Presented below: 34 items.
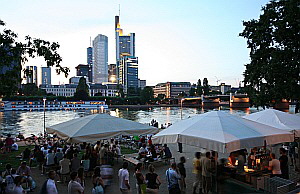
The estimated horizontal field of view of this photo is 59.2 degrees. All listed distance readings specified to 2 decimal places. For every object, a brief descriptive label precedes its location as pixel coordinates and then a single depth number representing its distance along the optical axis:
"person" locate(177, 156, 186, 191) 8.38
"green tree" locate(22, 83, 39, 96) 159.91
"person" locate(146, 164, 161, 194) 7.20
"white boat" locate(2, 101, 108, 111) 112.32
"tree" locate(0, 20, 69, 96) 9.21
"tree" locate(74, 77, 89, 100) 143.61
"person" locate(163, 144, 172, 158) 13.09
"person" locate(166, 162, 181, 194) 7.58
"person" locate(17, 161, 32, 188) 9.03
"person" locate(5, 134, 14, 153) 17.52
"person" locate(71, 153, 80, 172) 9.73
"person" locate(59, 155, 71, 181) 9.86
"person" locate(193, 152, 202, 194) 8.58
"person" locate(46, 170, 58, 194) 6.66
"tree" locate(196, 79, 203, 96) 184.75
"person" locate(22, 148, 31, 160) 14.63
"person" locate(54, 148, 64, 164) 11.44
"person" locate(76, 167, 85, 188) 7.24
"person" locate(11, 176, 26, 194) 6.75
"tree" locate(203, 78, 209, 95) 183.38
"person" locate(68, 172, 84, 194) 6.58
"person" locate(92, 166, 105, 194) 6.48
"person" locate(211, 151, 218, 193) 8.62
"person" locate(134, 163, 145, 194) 7.33
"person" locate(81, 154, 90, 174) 10.76
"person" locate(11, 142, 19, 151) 17.99
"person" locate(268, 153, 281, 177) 8.95
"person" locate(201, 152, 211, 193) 8.35
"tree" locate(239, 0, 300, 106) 16.27
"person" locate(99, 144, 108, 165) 11.48
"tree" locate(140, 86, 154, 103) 160.00
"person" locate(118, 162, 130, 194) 7.45
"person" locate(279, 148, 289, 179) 9.31
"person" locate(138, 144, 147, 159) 12.69
